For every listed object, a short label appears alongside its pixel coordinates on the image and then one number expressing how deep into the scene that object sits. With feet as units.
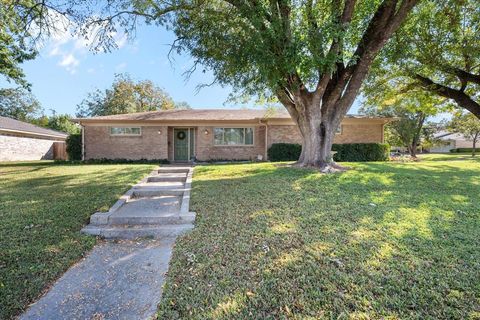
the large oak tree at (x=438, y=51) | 31.40
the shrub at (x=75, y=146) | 46.73
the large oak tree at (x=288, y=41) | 20.26
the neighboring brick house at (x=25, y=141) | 56.54
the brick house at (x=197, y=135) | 46.26
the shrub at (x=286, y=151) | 44.41
